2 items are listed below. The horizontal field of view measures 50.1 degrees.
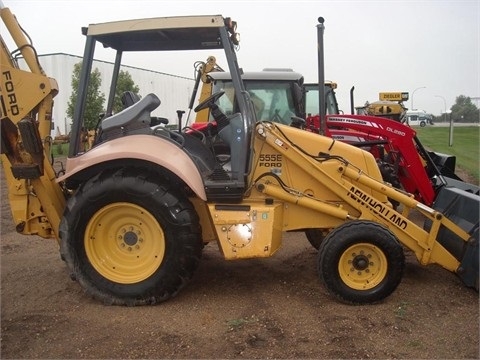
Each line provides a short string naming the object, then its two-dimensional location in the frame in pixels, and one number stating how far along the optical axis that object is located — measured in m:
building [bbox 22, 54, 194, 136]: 10.80
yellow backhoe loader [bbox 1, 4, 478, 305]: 4.28
